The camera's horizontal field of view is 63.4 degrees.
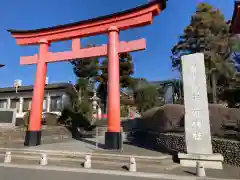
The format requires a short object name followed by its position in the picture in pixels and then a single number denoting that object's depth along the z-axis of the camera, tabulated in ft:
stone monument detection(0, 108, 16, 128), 52.03
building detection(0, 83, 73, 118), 92.73
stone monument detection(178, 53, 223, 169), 23.70
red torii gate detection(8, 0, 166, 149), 31.17
